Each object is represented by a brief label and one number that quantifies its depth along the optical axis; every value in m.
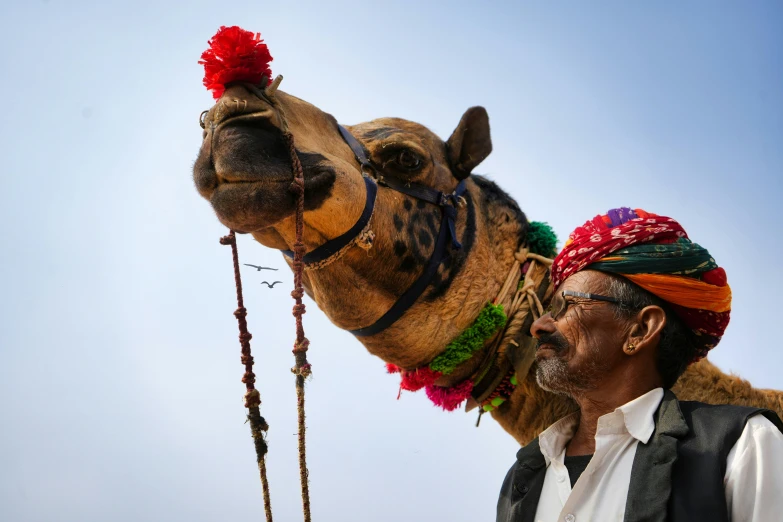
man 2.43
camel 3.33
